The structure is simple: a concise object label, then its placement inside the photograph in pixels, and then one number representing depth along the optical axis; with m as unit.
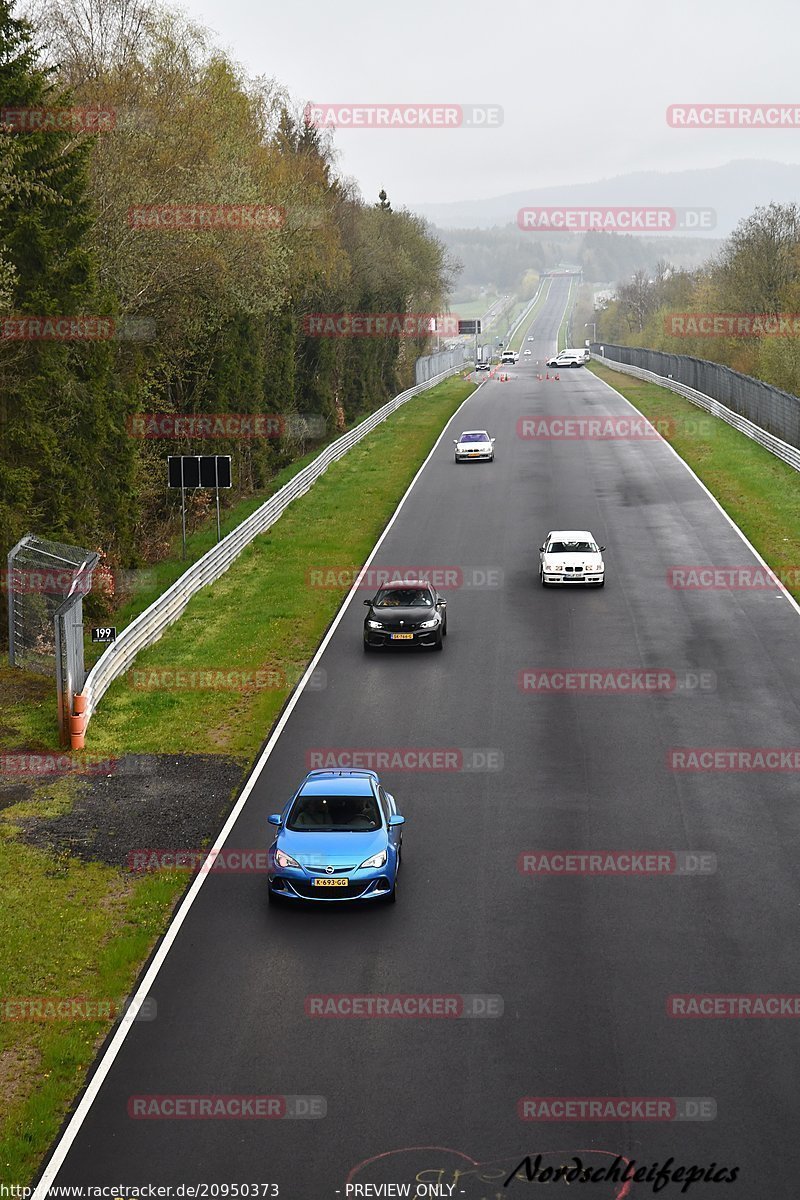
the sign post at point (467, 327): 169.07
